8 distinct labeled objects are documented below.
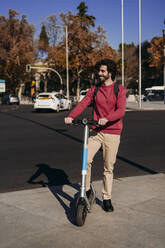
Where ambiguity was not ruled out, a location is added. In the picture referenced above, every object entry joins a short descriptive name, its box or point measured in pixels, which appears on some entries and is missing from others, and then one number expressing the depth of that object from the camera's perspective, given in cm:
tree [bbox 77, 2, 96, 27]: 6250
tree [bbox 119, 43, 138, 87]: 7025
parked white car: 2689
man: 412
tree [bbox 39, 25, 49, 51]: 5366
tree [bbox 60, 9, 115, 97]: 5000
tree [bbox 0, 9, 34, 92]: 5447
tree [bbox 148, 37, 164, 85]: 4098
